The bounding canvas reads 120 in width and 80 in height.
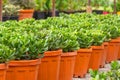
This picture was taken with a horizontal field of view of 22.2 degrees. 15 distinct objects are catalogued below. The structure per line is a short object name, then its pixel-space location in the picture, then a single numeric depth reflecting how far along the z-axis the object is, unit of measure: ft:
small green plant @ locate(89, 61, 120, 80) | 8.06
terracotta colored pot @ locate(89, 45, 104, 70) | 20.14
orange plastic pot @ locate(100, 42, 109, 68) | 21.55
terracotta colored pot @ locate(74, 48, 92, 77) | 18.59
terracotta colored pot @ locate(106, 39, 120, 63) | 23.14
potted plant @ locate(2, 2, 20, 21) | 36.02
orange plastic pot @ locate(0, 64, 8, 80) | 12.03
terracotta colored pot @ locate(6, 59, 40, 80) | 13.24
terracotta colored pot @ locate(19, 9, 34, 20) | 37.37
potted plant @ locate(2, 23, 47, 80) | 13.21
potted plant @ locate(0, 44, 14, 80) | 12.03
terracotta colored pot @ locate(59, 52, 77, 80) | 16.32
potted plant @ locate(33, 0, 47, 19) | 42.54
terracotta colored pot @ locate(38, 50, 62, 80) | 15.05
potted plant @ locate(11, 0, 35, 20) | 38.03
